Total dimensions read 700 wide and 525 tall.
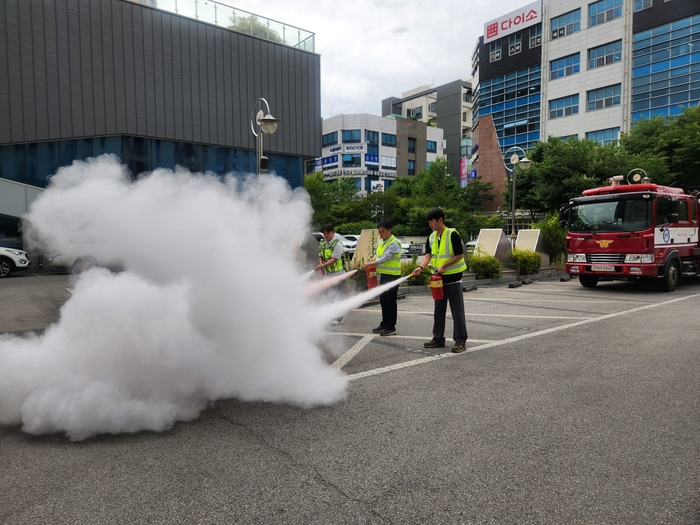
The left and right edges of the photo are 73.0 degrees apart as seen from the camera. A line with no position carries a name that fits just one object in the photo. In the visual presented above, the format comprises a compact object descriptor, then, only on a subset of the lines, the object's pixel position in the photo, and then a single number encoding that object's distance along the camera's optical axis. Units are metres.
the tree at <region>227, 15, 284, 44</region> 24.91
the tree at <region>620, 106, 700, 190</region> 22.86
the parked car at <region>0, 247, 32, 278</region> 16.73
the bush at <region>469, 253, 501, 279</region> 15.91
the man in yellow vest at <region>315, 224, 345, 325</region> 8.34
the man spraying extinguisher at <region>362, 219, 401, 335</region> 7.52
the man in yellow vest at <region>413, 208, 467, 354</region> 6.31
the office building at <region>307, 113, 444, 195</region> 65.94
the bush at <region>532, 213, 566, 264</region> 19.78
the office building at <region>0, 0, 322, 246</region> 20.25
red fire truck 12.04
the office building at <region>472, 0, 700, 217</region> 35.25
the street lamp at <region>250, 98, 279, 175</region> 10.64
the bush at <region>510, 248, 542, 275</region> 17.42
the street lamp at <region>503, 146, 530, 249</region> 19.95
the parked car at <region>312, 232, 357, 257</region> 31.27
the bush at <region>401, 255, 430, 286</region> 13.90
